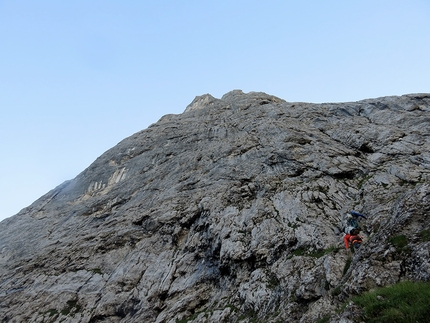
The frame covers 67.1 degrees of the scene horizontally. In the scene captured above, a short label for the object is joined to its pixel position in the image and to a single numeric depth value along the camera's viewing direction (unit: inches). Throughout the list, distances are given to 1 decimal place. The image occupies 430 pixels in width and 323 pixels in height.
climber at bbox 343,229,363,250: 753.9
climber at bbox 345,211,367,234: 796.7
